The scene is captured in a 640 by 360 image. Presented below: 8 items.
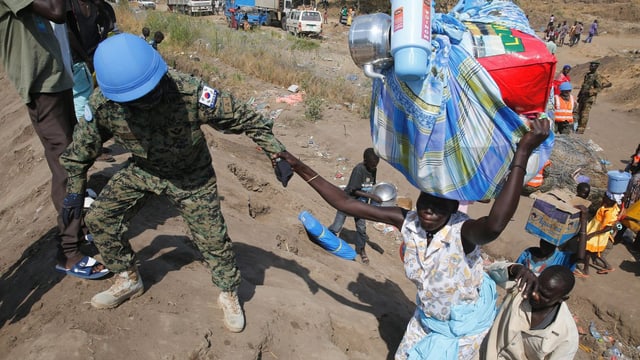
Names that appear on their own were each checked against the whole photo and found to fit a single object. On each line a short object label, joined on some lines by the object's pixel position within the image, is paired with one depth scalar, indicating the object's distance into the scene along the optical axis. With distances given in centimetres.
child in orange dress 491
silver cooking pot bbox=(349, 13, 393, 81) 188
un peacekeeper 207
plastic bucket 478
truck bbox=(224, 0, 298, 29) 2819
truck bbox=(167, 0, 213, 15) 3143
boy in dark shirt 471
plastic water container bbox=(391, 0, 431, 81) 165
